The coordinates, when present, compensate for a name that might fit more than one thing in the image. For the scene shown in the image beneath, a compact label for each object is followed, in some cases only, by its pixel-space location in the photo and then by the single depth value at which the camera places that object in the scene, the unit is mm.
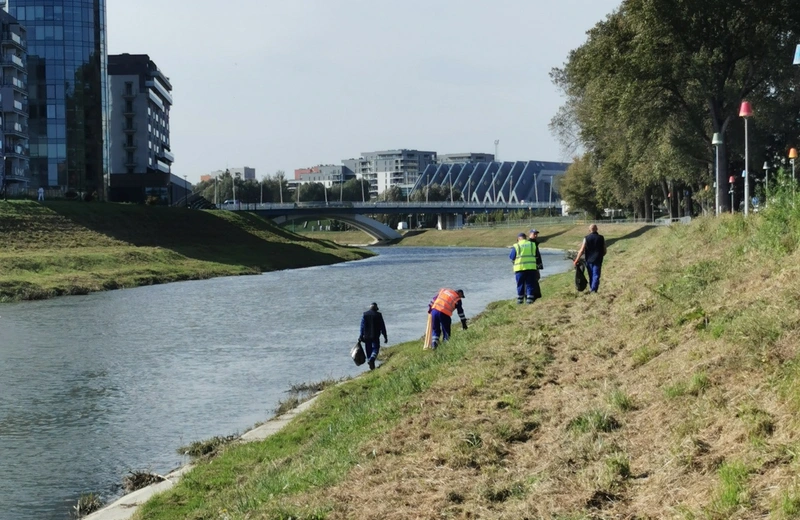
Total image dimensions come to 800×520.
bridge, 141888
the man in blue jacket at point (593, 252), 26094
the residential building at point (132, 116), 142250
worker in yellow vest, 26984
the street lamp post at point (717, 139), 42650
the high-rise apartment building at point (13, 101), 104562
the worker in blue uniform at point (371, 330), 24516
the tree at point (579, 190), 127500
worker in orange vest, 23891
